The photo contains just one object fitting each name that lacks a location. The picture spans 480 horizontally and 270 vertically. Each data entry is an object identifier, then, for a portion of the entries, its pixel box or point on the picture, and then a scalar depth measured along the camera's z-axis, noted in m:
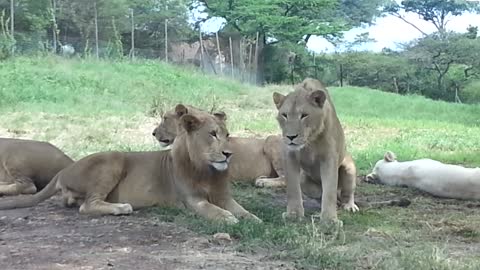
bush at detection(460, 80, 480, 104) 25.48
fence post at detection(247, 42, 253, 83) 24.33
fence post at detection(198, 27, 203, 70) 23.15
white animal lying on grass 5.96
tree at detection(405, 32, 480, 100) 26.78
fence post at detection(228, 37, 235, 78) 23.83
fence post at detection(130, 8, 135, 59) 20.68
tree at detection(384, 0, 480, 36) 32.28
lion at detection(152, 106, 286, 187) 6.70
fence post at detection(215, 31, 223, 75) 23.21
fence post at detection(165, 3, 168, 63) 22.03
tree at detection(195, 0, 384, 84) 25.73
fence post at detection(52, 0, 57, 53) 19.52
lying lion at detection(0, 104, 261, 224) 4.94
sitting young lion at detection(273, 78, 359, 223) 4.77
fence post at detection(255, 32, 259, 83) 24.96
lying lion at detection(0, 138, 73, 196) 5.98
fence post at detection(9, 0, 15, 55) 18.41
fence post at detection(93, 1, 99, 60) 20.25
